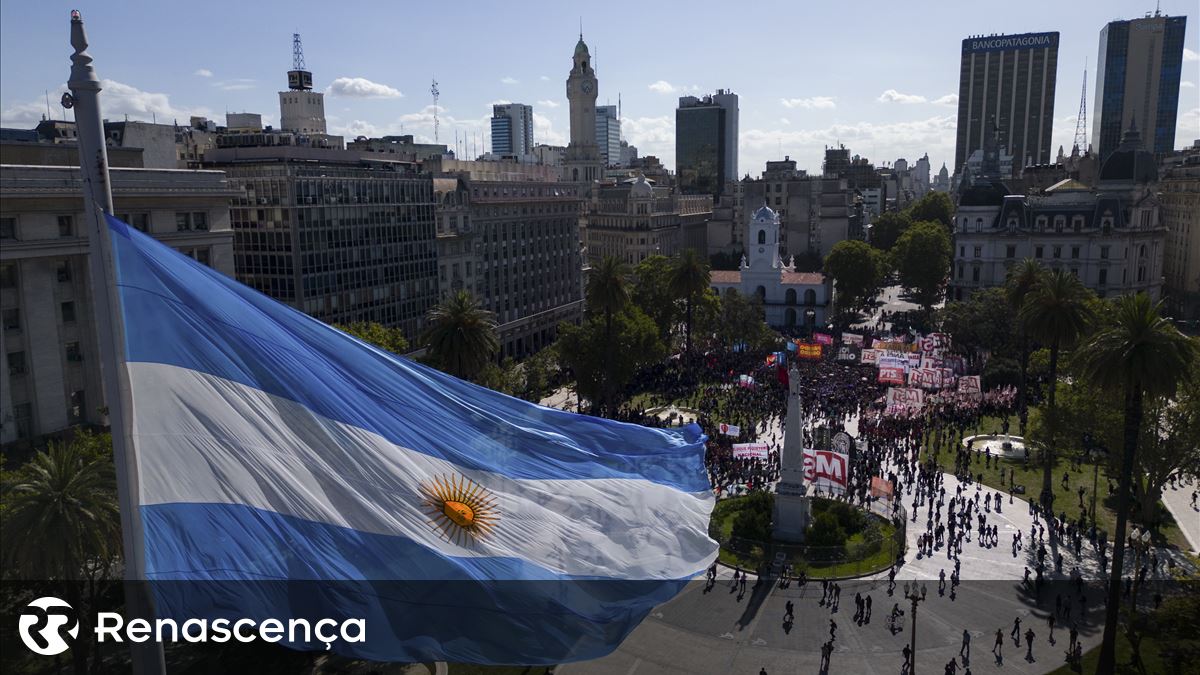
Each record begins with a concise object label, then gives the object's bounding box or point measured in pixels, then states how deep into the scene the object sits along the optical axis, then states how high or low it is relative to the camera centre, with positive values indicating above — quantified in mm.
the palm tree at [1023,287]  58625 -5996
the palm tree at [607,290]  59531 -6139
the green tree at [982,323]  74625 -10900
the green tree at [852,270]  100562 -8131
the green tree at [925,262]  102250 -7399
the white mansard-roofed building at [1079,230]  95812 -3515
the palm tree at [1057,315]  47531 -6397
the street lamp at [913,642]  26531 -14088
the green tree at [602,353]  58500 -10446
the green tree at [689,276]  71438 -6257
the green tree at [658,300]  78625 -9123
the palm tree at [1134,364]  28859 -5569
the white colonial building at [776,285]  100688 -9962
